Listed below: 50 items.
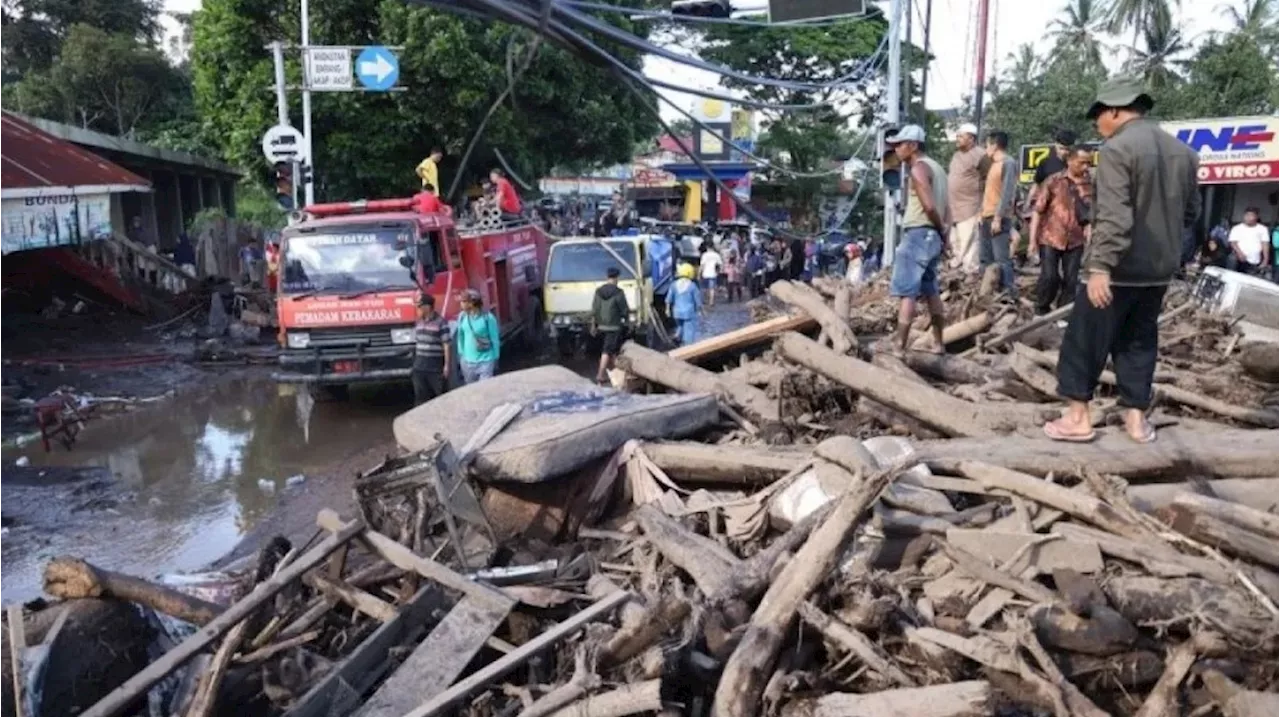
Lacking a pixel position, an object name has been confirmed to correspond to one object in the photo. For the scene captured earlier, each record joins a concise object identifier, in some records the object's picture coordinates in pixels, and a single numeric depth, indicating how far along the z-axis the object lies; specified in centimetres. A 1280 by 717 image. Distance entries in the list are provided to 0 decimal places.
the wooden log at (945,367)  662
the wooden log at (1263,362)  604
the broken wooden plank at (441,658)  385
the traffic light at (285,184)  1591
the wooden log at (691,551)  422
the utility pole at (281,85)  1631
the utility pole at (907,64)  1482
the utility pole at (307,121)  1688
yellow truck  1625
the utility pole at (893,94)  1268
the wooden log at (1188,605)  336
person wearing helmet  1573
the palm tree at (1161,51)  3788
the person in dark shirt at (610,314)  1430
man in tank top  688
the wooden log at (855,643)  357
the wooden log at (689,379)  677
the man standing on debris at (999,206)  935
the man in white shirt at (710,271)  2517
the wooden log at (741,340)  841
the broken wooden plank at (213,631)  369
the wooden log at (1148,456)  464
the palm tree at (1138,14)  3816
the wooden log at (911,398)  544
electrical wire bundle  364
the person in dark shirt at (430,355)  1169
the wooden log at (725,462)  526
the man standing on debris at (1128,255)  454
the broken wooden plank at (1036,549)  387
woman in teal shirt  1135
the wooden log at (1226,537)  372
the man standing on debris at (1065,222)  833
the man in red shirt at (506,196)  1725
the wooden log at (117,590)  426
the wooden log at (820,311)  736
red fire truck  1239
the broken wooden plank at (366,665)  392
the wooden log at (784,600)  348
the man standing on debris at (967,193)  970
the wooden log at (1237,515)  391
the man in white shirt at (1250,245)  1669
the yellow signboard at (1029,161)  1918
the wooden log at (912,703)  327
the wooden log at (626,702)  339
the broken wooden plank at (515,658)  369
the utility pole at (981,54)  1938
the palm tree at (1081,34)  4266
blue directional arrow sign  1567
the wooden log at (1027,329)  733
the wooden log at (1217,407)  538
